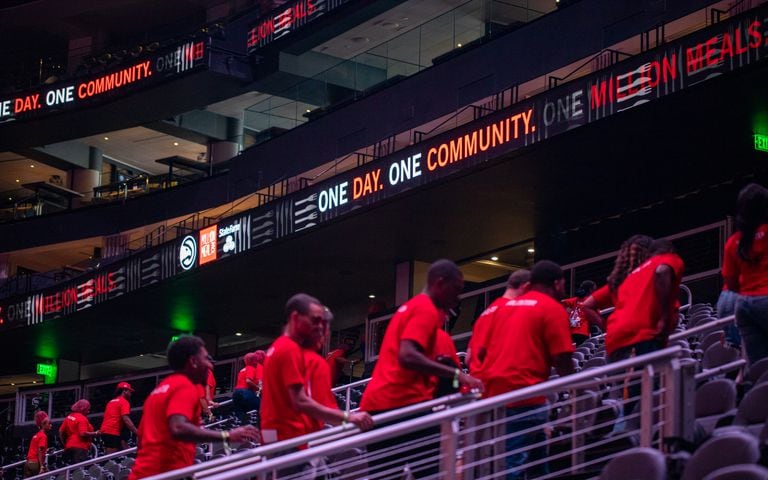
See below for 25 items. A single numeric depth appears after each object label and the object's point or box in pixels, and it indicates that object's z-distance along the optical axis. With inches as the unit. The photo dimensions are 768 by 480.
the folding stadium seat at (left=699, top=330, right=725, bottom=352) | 411.4
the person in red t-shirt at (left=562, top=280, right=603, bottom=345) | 553.0
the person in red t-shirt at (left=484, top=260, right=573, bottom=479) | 281.3
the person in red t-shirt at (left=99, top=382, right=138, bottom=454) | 671.8
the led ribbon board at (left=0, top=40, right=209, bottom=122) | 1245.7
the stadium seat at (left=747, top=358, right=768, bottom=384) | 321.4
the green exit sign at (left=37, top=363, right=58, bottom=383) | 1443.2
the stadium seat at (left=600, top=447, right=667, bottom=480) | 223.0
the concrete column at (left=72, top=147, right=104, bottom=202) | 1530.5
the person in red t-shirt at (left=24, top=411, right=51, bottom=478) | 683.4
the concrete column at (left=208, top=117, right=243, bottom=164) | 1380.4
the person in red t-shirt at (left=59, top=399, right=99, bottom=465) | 671.8
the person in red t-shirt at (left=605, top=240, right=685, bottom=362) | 304.0
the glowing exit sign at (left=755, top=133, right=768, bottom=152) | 673.6
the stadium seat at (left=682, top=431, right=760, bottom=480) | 224.5
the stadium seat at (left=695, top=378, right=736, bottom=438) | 307.0
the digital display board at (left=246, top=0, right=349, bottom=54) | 1101.7
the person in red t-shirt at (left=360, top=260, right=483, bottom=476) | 269.3
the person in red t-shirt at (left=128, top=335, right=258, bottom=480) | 287.6
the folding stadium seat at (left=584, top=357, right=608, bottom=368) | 413.6
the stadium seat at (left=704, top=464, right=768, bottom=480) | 205.3
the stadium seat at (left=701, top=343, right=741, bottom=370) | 372.5
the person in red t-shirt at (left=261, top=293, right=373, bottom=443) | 269.9
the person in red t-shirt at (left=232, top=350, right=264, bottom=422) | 551.5
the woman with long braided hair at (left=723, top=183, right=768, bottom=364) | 318.3
